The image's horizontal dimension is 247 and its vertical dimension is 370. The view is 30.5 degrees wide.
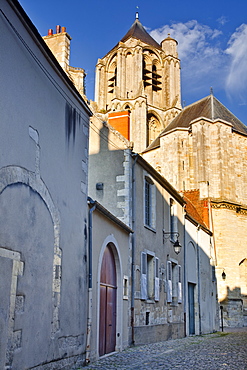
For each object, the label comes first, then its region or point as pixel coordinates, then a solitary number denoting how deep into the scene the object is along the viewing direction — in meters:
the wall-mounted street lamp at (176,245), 15.04
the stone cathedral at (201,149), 28.84
